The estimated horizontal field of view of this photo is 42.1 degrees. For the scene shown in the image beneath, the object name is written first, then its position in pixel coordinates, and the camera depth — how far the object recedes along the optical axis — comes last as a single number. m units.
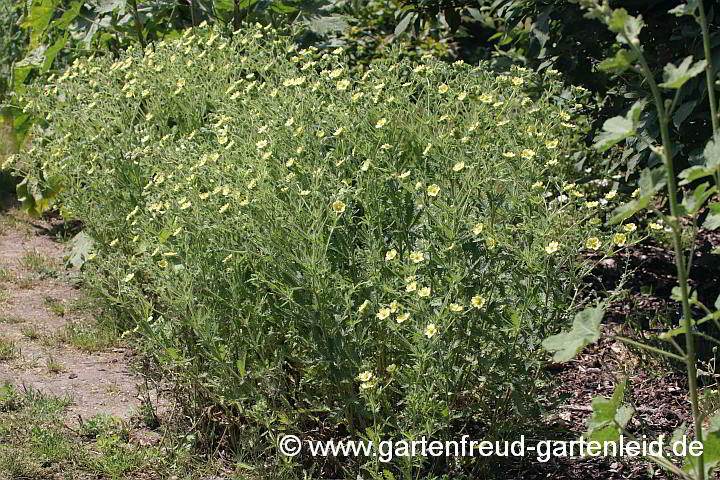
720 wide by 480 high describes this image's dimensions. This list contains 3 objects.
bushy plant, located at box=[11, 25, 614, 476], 2.61
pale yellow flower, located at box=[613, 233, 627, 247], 2.62
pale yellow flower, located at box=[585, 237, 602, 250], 2.59
